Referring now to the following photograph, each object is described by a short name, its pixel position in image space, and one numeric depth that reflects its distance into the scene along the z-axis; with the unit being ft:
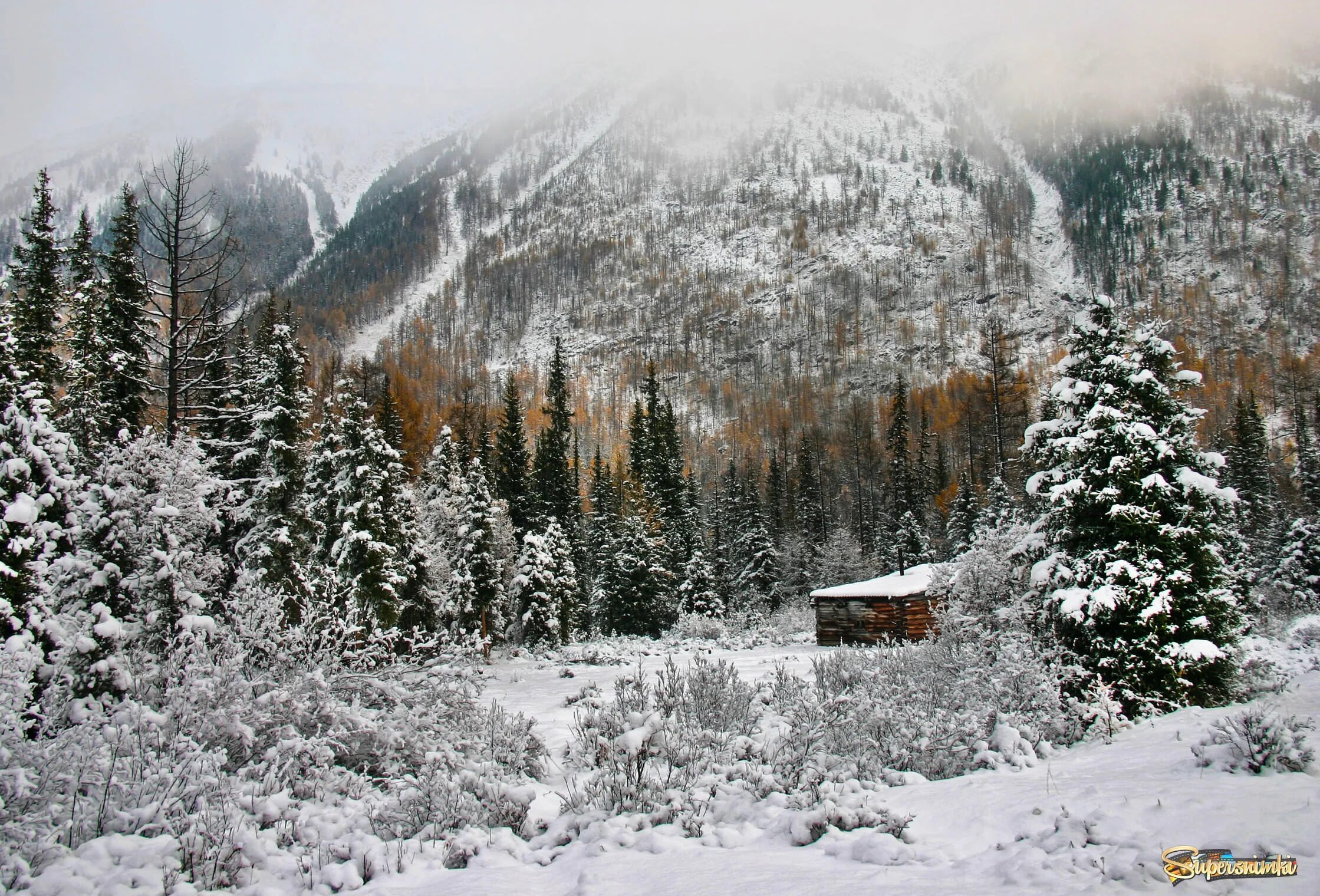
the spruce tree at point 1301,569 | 105.91
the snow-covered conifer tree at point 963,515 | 147.84
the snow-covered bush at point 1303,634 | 61.70
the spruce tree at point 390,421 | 117.70
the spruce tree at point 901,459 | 172.14
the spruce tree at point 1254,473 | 136.26
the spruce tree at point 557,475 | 141.80
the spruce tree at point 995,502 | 125.18
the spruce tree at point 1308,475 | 142.20
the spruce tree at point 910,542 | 157.99
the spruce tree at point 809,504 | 187.93
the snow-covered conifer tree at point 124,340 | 61.93
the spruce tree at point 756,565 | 153.28
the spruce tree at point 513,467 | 131.23
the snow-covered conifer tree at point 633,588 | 121.19
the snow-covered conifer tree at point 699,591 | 134.82
